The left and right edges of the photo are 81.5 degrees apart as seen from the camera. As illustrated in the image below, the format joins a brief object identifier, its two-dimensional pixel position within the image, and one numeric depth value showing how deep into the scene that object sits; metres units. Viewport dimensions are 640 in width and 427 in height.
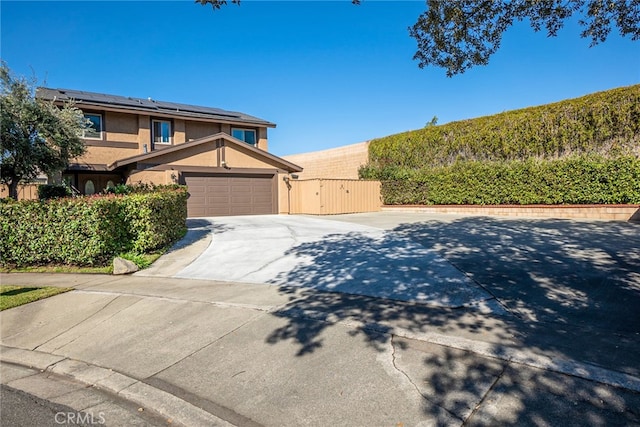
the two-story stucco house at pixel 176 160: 18.59
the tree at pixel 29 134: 10.84
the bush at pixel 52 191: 15.71
